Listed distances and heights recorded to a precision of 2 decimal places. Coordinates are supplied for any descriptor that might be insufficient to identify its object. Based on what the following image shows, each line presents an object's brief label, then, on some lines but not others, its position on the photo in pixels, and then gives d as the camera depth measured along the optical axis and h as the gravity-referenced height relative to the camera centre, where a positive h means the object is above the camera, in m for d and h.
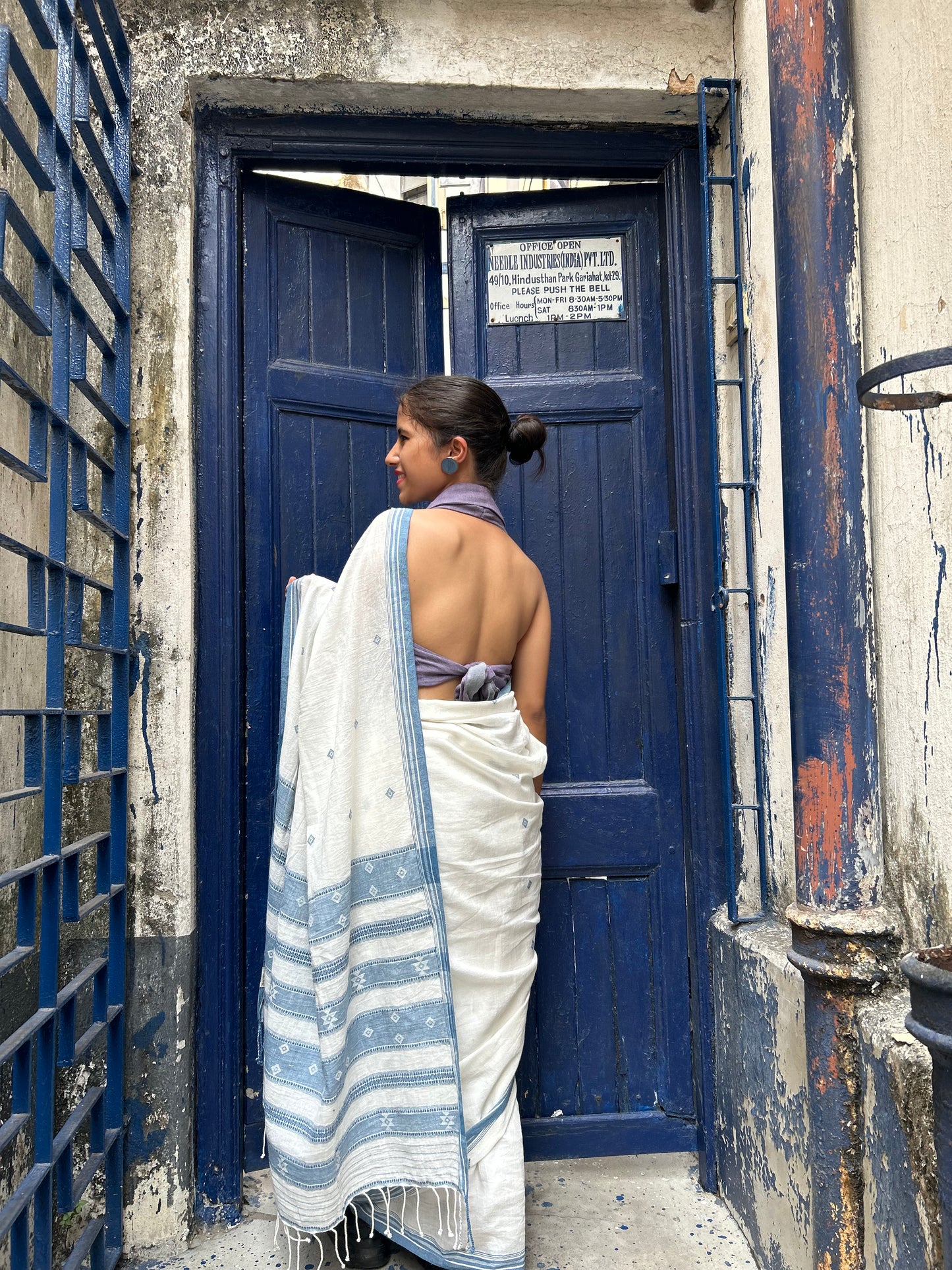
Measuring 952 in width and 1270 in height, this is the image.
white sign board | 2.81 +1.15
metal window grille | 1.63 +0.14
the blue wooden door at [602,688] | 2.65 -0.01
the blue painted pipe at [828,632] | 1.62 +0.08
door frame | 2.44 +0.55
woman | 1.99 -0.48
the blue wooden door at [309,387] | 2.59 +0.84
